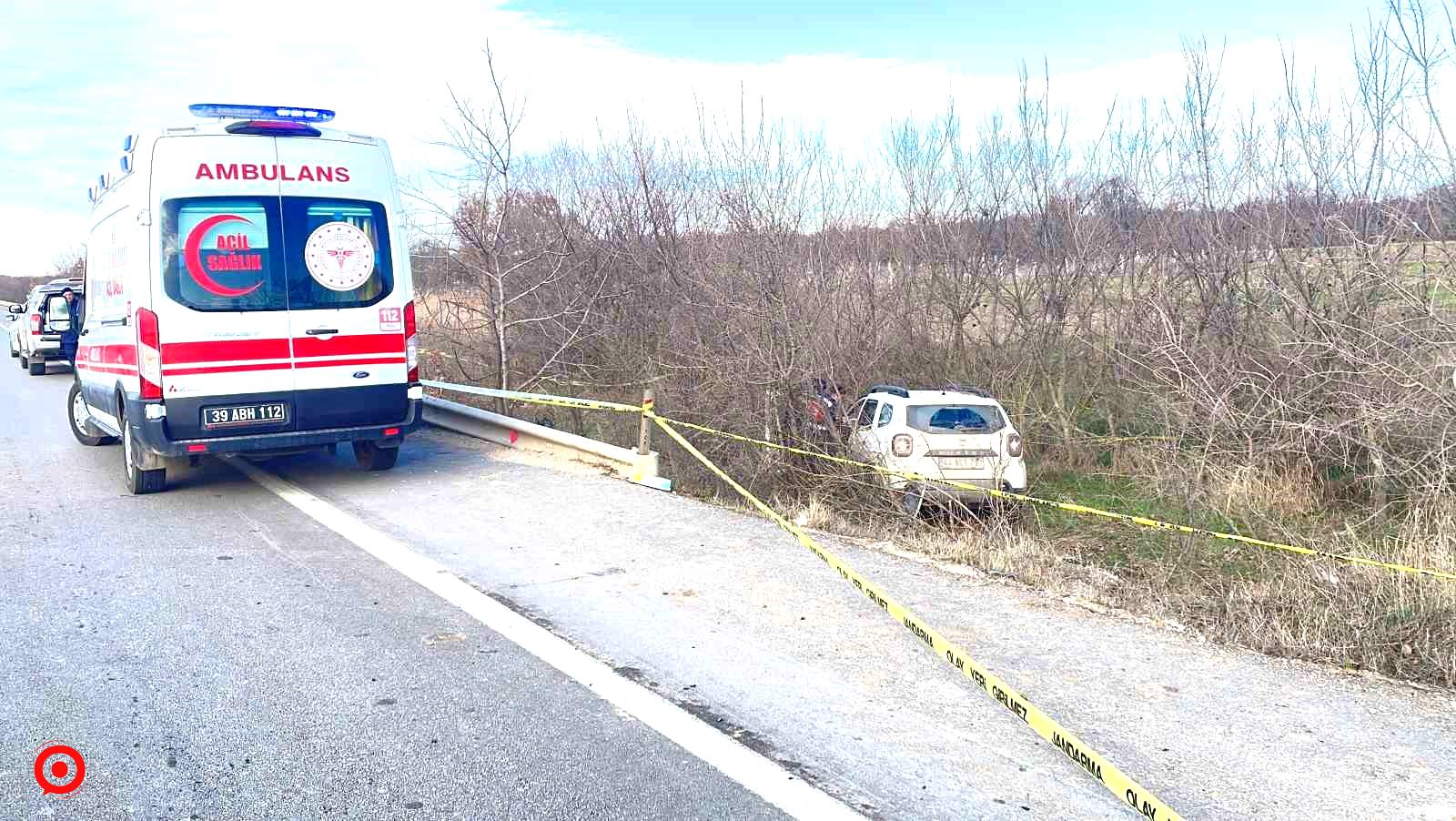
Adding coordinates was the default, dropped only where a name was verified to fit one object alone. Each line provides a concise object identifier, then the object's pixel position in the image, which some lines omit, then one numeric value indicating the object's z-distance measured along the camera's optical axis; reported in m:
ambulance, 8.30
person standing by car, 12.00
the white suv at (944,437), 11.50
